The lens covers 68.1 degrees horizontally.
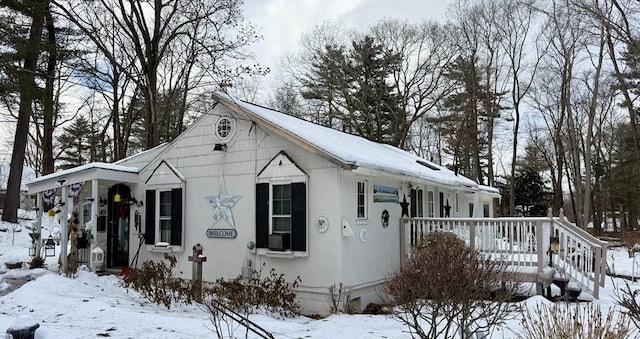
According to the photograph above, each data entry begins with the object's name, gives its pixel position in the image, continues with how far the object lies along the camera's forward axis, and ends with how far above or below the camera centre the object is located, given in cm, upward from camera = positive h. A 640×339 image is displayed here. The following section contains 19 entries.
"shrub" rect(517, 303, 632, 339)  403 -110
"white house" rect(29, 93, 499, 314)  844 +10
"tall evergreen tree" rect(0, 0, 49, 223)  1362 +382
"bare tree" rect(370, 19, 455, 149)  2541 +776
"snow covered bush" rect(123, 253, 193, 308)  817 -141
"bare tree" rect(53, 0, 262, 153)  1817 +701
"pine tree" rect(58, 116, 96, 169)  3144 +436
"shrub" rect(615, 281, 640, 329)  416 -92
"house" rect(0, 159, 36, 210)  2890 +215
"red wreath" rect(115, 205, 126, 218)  1146 -12
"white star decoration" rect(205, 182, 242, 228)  962 +3
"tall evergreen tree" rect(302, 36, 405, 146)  2595 +658
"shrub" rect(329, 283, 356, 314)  818 -163
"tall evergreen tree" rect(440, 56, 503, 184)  2569 +550
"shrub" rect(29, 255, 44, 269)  1100 -132
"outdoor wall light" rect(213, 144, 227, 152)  984 +121
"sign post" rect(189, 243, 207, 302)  839 -110
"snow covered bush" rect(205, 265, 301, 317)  762 -151
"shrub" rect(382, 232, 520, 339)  471 -84
